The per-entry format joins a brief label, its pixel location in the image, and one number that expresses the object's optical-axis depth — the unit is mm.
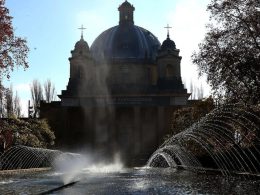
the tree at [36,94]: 71056
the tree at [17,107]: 66062
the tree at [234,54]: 22219
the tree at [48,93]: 73625
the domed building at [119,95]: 67188
